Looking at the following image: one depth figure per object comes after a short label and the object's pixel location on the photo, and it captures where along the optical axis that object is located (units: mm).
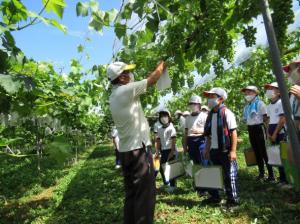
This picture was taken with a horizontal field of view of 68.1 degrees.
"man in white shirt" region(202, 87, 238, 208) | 3282
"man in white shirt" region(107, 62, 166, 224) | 2262
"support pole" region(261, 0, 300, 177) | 1281
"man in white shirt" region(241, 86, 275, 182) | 4302
